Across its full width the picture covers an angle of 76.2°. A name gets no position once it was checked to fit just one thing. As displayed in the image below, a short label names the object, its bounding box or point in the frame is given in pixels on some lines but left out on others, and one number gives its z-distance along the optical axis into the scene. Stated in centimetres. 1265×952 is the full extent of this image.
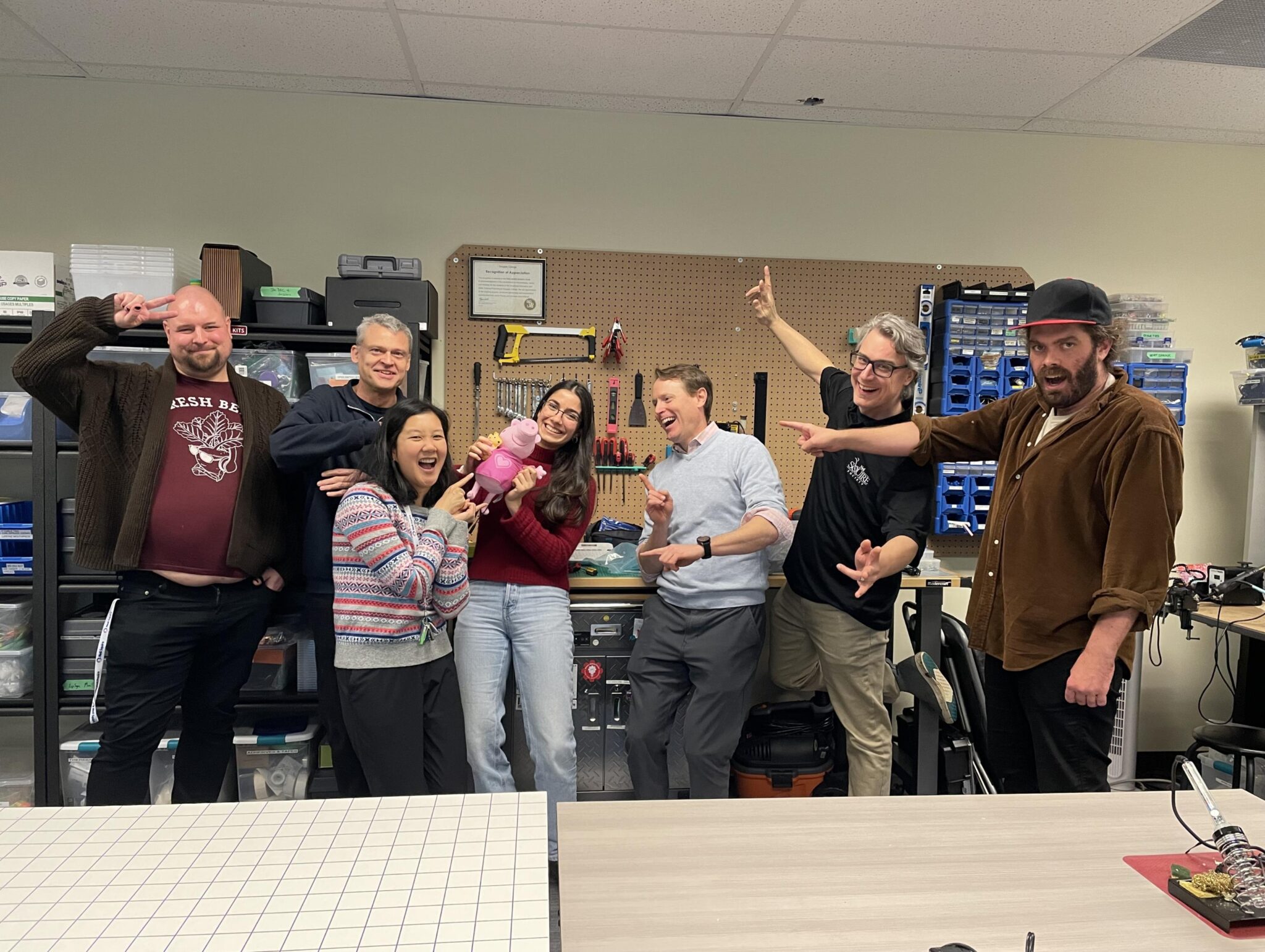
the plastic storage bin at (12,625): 296
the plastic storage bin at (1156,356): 365
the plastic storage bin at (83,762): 290
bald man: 225
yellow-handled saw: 361
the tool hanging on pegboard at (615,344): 364
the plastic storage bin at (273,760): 293
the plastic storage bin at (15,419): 294
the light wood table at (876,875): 102
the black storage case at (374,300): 313
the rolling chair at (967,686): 311
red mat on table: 117
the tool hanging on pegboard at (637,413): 368
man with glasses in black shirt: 237
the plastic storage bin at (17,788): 300
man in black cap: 176
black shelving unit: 289
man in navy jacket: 229
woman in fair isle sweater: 204
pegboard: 364
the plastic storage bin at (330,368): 306
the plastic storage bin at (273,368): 301
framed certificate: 362
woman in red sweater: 247
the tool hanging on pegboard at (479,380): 362
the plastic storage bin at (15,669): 295
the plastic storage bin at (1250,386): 354
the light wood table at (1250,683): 348
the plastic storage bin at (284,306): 307
